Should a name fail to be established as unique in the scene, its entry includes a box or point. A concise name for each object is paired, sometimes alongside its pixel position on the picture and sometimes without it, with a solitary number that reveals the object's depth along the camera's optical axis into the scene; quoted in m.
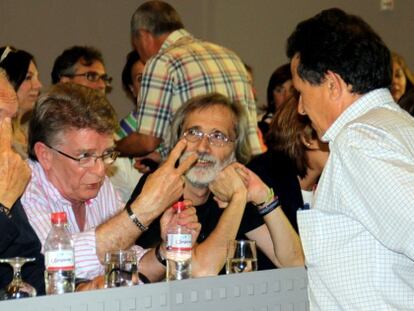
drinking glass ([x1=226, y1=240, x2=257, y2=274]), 5.38
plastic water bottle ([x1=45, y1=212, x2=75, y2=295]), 4.45
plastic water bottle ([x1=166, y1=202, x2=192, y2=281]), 5.18
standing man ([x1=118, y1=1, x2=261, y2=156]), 8.88
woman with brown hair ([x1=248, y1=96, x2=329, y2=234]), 7.14
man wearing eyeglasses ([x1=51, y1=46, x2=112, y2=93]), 10.29
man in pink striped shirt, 5.64
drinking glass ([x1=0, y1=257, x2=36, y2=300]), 4.35
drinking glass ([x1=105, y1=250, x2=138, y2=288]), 4.80
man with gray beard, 6.19
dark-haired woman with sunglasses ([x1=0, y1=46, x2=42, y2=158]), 8.25
